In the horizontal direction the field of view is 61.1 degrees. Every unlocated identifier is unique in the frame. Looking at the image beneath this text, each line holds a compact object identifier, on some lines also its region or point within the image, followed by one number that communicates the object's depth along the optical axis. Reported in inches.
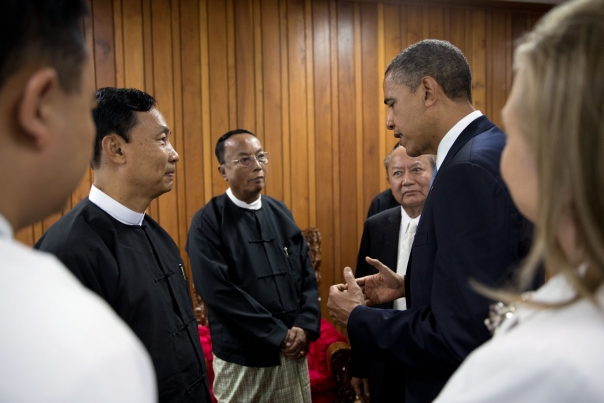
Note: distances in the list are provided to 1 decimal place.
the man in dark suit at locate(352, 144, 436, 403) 116.5
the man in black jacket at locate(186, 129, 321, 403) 120.2
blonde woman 23.3
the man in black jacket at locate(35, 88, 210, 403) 66.8
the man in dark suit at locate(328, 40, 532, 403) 58.9
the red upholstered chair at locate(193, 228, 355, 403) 142.3
